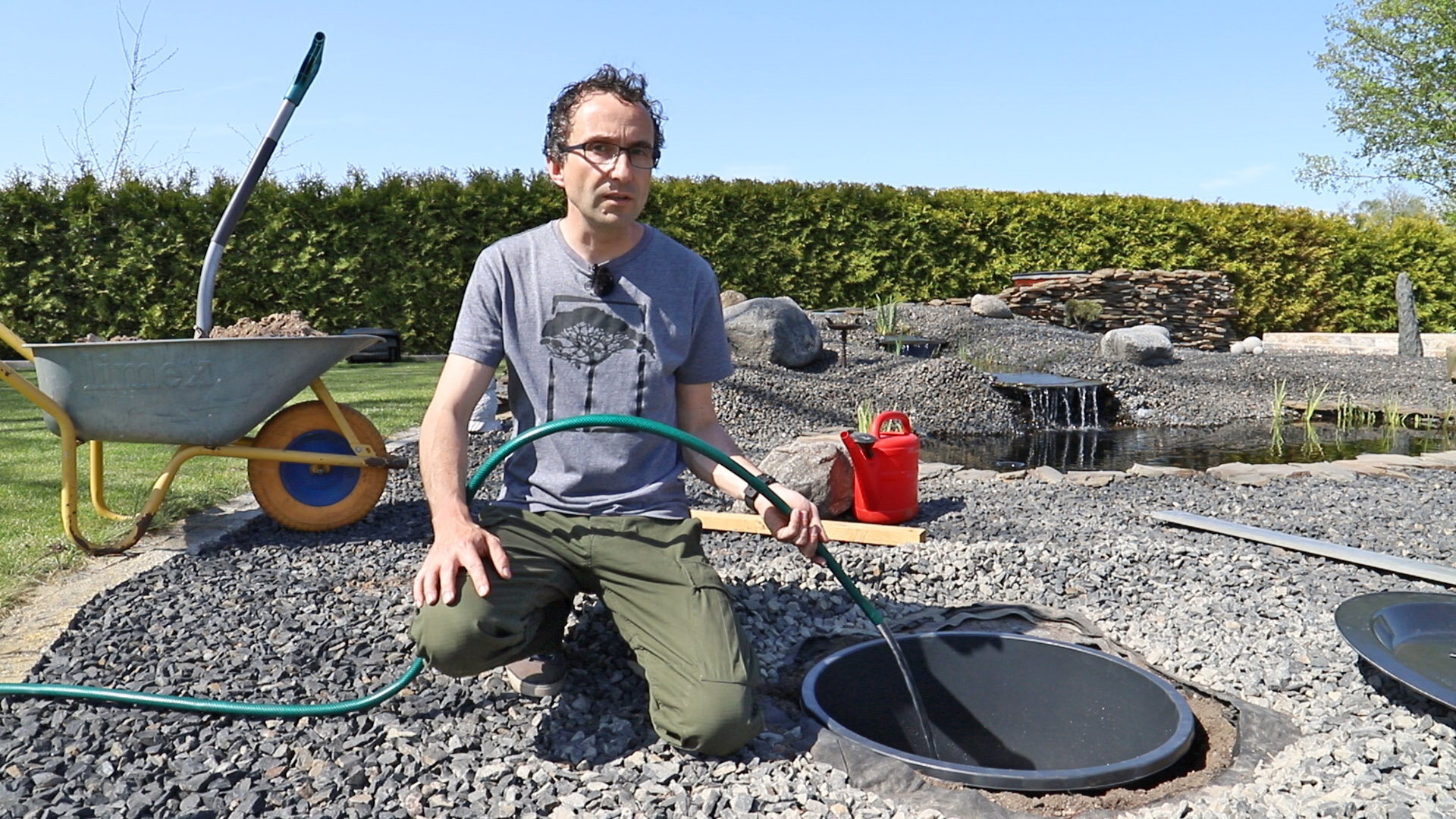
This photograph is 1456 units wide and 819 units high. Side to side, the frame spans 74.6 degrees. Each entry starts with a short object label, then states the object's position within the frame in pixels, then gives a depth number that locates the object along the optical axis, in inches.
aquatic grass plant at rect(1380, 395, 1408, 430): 243.2
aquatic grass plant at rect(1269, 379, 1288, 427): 247.8
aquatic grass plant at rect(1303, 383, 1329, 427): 256.4
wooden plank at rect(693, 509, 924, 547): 120.1
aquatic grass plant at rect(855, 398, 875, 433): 182.2
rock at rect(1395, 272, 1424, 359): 414.9
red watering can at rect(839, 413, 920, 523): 132.5
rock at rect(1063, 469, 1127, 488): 166.7
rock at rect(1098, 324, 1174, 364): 330.3
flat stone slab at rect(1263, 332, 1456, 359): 432.5
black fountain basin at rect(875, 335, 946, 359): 315.9
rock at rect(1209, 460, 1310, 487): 168.7
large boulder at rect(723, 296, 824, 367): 278.1
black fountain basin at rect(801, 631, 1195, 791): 76.8
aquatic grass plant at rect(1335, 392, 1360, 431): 259.9
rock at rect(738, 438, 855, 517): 132.5
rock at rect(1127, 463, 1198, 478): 174.4
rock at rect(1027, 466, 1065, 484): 168.4
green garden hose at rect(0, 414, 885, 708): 63.5
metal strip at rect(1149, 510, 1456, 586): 104.2
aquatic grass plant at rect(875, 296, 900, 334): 339.0
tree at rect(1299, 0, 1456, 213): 606.9
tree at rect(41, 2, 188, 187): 401.7
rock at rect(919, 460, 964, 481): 173.0
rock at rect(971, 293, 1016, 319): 407.5
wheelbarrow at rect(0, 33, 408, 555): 107.3
